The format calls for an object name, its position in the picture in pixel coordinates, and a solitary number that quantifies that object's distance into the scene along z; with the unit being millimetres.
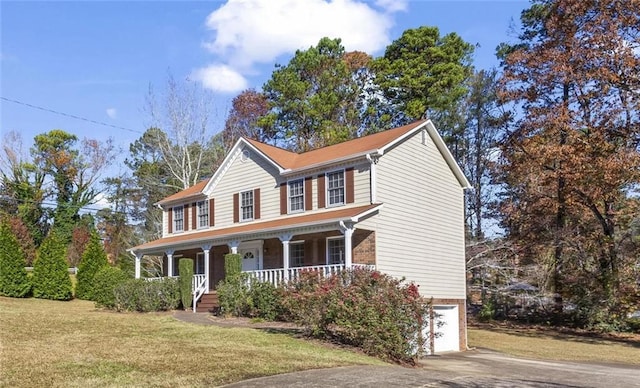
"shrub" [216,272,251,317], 20578
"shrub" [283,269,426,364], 14336
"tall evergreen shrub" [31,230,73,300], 28797
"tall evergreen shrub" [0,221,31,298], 27609
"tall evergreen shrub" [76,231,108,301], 30344
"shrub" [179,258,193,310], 23328
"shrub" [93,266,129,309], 24047
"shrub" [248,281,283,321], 19469
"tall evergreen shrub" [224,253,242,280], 21688
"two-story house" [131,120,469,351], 20969
